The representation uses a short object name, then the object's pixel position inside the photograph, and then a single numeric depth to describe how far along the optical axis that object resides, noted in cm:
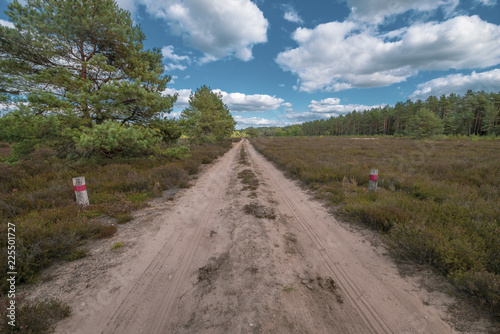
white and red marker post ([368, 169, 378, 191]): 619
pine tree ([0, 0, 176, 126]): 723
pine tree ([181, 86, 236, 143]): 2448
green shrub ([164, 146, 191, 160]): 1009
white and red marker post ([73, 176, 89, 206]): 487
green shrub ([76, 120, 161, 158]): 700
